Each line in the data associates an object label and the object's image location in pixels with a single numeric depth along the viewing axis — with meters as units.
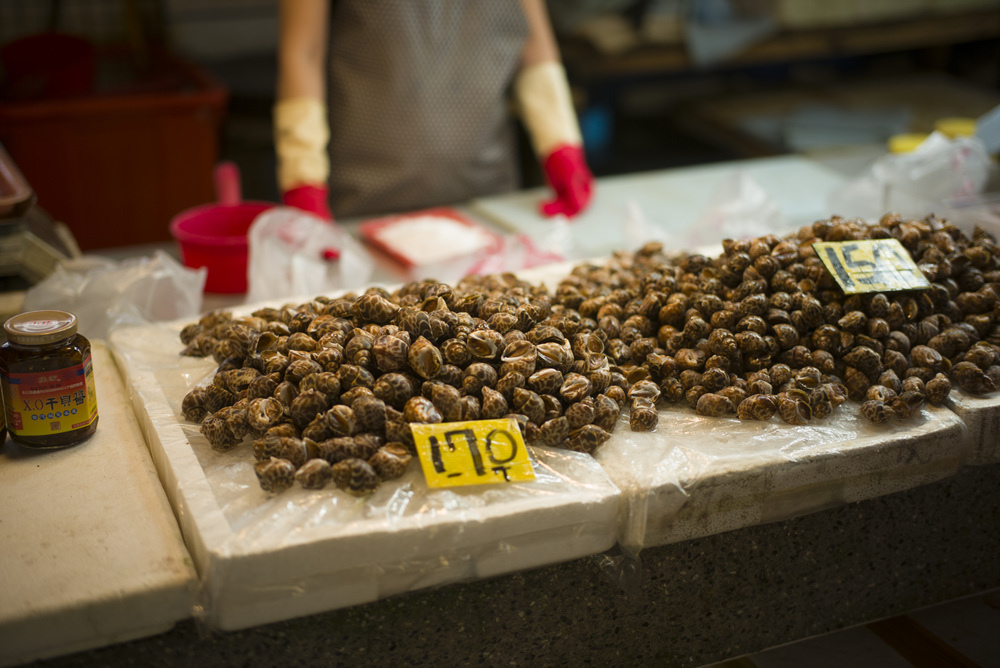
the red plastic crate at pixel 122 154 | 3.06
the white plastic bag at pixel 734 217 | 2.13
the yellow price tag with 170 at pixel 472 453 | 1.10
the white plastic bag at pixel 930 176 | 2.10
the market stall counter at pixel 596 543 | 1.04
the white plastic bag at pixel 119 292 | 1.66
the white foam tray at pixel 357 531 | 1.00
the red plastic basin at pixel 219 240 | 1.88
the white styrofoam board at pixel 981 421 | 1.31
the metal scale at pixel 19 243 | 1.66
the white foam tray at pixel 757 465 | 1.15
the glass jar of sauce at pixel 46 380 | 1.13
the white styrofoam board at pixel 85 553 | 0.96
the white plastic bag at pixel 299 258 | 1.85
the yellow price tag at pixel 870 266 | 1.42
